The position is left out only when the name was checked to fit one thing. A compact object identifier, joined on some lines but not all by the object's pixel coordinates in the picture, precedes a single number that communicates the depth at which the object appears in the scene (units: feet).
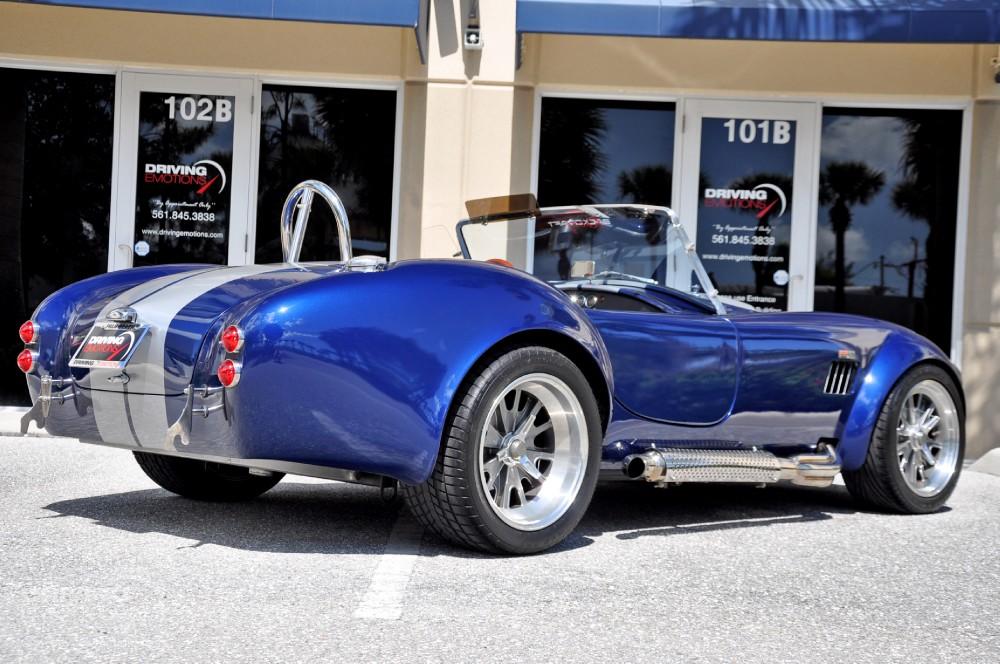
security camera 31.40
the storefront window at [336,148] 33.65
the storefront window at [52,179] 33.24
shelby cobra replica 11.96
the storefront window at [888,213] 33.09
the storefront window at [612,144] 33.53
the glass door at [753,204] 33.17
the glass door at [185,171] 33.37
